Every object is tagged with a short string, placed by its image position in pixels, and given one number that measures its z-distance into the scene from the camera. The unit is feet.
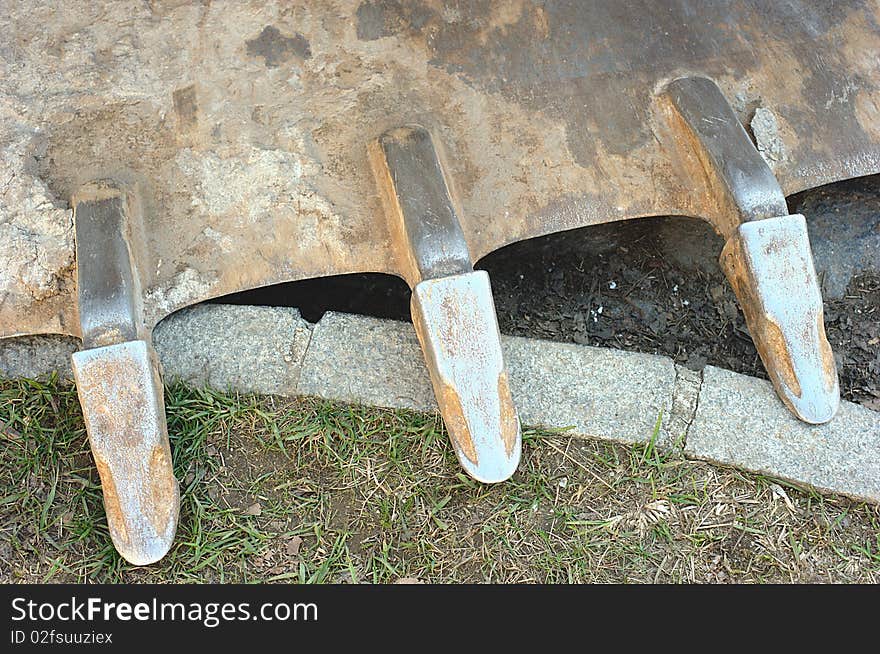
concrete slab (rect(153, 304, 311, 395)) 7.58
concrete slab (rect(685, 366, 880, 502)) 7.27
